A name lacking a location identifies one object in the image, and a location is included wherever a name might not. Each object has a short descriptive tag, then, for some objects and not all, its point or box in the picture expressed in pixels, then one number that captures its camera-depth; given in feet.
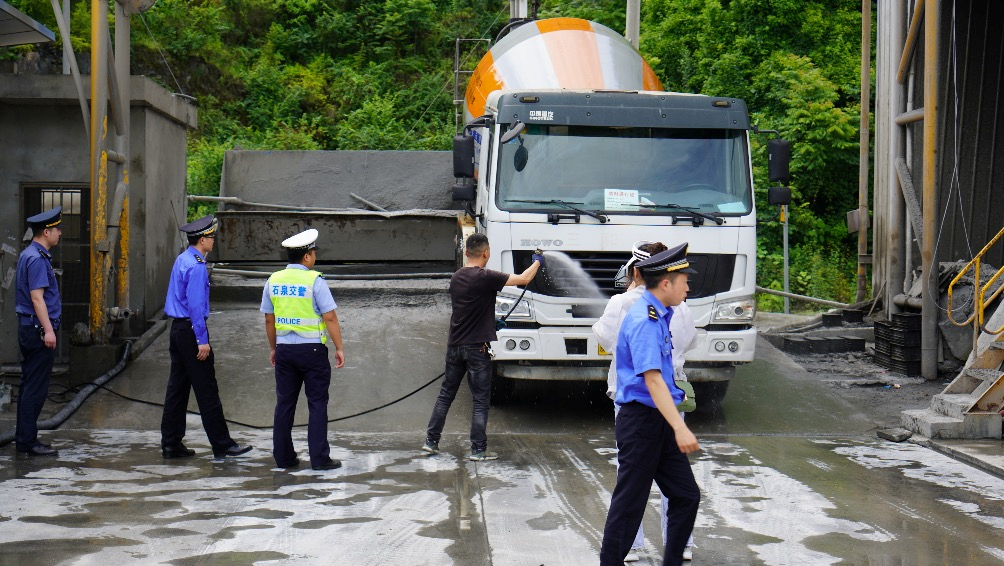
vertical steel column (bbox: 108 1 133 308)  39.27
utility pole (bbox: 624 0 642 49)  58.54
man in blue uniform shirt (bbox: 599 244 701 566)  17.22
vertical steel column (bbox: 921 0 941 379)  39.34
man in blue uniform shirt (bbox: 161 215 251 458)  28.12
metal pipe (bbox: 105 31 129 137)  37.88
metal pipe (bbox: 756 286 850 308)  55.28
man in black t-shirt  28.68
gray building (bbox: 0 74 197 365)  41.86
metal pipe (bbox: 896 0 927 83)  44.19
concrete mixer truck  32.30
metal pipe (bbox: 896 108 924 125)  45.88
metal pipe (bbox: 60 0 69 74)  36.42
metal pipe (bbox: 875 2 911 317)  47.91
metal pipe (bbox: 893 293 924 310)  45.02
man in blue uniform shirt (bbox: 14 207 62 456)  27.91
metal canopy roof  35.88
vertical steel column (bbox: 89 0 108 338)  37.29
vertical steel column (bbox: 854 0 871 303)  56.08
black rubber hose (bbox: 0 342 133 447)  29.76
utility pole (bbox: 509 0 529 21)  62.39
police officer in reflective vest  27.02
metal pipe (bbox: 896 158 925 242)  44.88
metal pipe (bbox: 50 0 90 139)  36.02
